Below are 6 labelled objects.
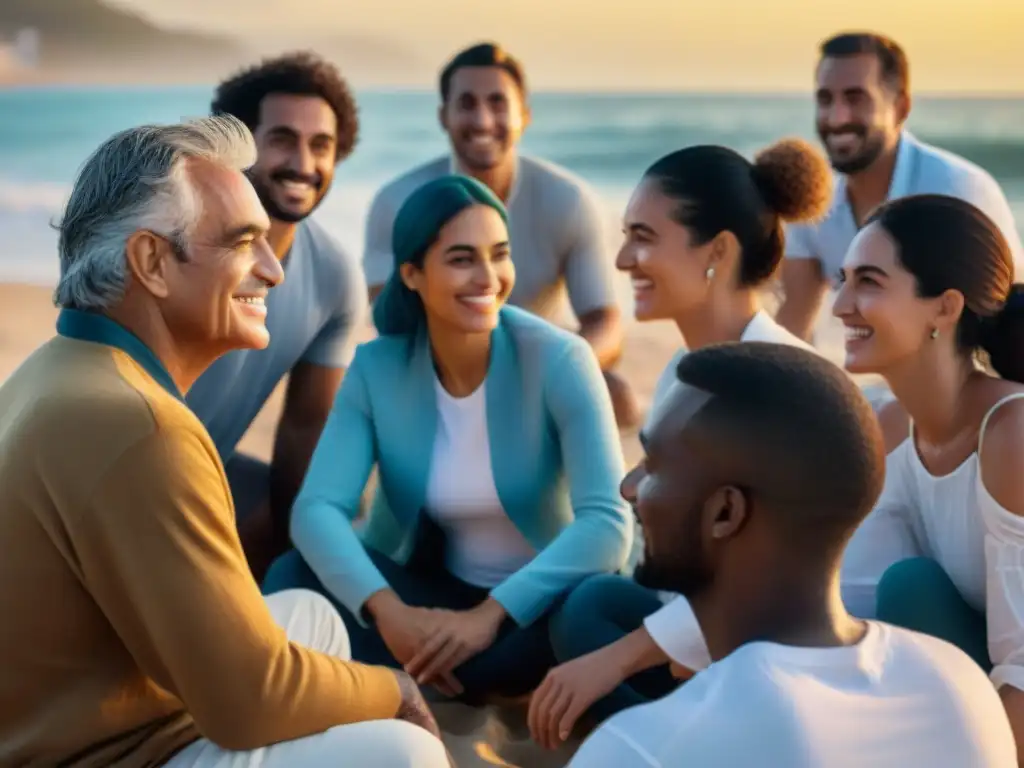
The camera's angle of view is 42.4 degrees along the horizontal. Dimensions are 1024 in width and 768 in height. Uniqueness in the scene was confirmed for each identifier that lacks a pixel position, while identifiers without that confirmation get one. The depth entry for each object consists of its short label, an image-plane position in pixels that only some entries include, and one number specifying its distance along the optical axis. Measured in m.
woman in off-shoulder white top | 2.39
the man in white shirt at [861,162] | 4.24
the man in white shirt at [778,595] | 1.34
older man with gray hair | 1.67
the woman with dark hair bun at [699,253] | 2.76
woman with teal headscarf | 2.87
